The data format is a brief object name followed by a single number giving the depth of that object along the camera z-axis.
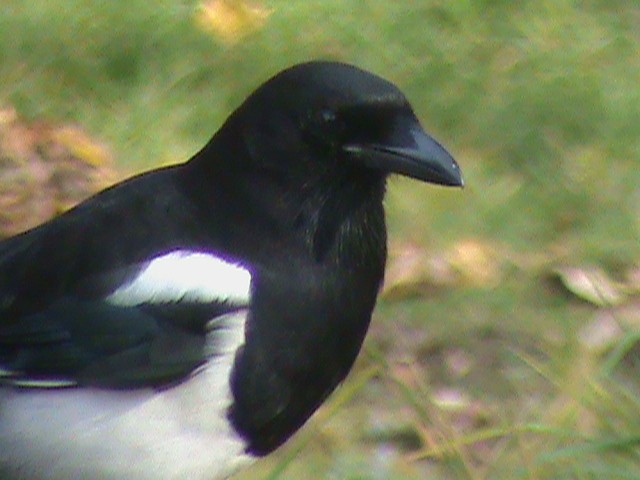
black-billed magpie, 4.76
